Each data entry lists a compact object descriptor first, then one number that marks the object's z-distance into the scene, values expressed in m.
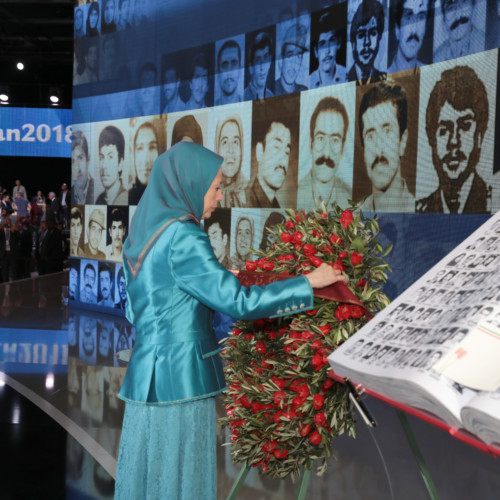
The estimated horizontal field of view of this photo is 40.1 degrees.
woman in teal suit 2.00
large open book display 1.09
